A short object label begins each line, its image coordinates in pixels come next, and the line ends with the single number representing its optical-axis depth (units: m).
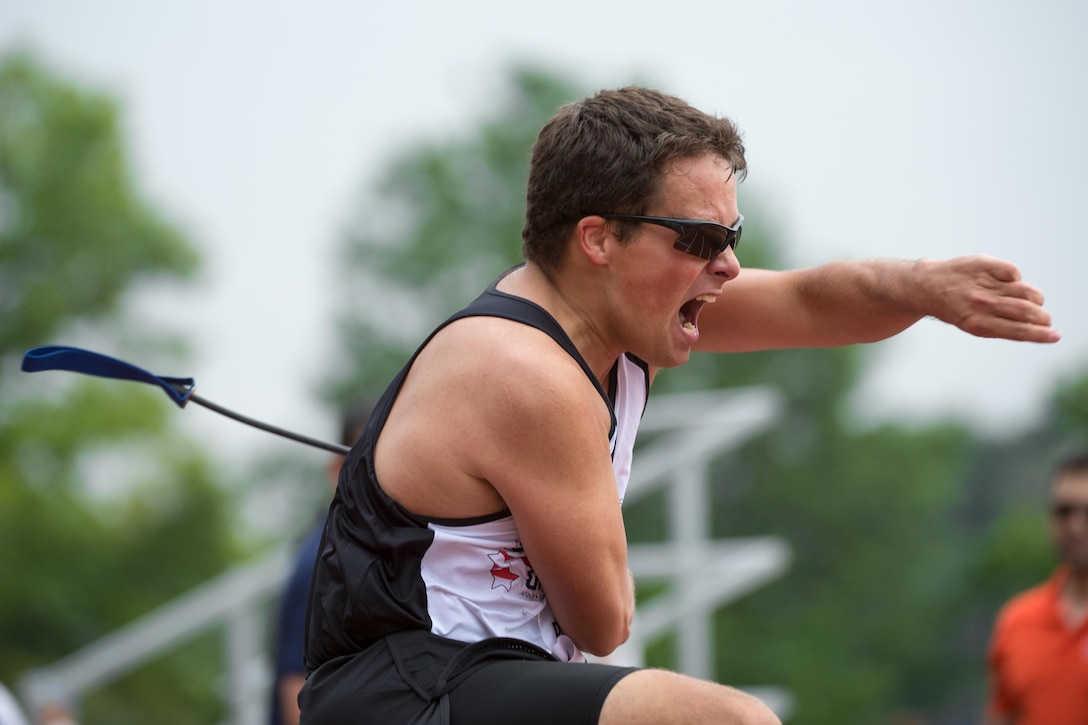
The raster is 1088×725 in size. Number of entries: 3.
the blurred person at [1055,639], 9.50
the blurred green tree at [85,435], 44.09
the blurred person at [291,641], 7.91
